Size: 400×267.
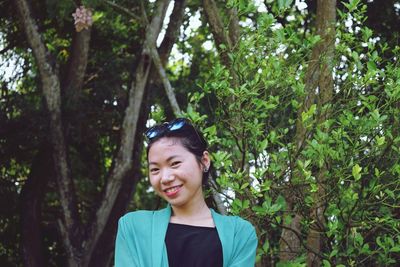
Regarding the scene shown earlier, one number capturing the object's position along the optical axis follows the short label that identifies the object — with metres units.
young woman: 3.21
